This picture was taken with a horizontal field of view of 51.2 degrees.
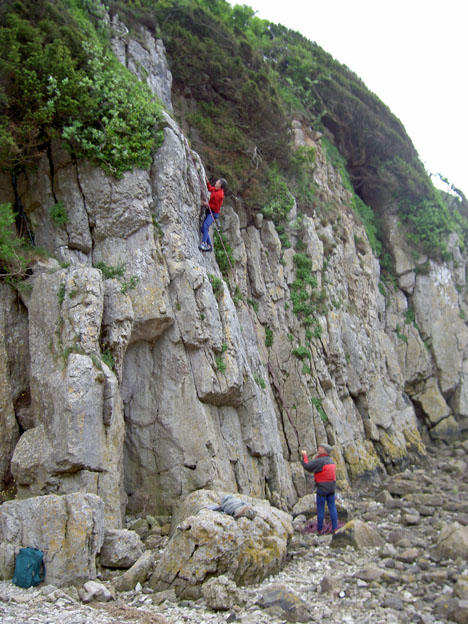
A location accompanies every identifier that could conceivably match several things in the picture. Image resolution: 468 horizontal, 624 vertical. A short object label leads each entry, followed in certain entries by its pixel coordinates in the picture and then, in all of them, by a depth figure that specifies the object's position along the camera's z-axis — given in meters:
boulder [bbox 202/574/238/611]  6.87
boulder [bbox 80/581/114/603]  6.96
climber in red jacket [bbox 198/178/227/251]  14.04
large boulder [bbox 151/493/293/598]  7.32
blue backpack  7.11
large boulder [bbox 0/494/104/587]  7.31
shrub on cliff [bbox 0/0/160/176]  11.15
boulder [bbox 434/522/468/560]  8.97
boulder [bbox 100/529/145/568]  7.93
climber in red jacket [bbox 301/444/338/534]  10.86
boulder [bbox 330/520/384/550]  9.80
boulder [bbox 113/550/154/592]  7.40
